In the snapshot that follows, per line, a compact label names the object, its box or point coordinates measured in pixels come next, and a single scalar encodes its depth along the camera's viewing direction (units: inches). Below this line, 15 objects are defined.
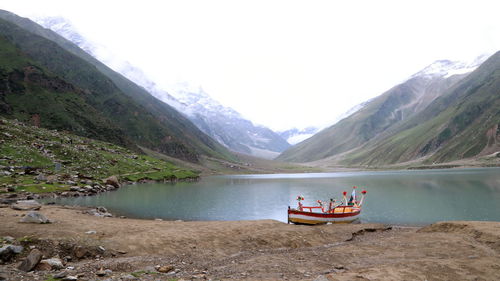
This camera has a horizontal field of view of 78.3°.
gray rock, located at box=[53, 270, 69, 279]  619.3
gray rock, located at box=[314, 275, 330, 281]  623.8
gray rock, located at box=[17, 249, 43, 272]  667.5
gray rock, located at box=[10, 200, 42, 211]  1236.4
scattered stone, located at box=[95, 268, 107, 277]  671.8
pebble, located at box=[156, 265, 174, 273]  739.7
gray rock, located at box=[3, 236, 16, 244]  804.3
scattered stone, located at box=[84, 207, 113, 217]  1639.0
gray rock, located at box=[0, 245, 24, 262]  720.3
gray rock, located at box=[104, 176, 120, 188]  3134.8
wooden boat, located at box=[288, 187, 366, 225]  1711.4
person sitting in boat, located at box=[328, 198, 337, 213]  1853.2
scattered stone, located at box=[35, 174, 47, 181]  2464.0
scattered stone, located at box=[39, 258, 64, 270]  701.0
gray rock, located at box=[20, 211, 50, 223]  975.6
